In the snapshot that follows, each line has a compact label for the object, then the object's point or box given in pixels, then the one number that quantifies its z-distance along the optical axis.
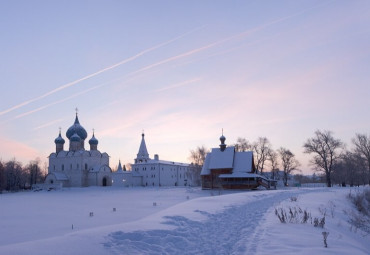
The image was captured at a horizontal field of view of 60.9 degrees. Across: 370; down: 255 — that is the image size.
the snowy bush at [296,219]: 10.84
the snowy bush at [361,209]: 14.54
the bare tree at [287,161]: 67.88
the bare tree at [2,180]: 64.65
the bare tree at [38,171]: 113.14
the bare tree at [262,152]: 64.38
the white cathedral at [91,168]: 72.12
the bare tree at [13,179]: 68.75
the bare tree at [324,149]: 52.47
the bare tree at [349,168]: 57.79
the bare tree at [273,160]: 65.46
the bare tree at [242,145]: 65.94
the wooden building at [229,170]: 46.50
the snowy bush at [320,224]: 10.13
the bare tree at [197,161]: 71.94
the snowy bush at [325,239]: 7.33
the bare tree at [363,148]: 55.44
